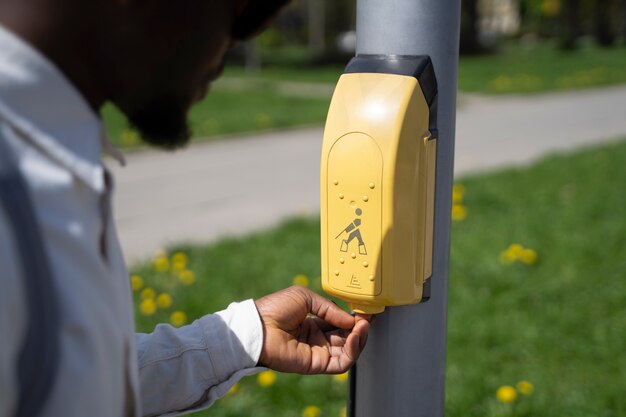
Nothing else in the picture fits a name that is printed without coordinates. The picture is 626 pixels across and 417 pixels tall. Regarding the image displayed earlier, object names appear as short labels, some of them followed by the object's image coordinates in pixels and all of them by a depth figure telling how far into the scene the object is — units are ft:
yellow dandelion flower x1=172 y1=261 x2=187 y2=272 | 13.58
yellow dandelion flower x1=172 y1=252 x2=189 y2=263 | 14.17
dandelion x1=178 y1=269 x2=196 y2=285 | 13.32
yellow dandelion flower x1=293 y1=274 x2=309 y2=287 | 12.58
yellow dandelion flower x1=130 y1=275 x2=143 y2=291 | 13.10
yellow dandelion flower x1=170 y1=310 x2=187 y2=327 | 11.43
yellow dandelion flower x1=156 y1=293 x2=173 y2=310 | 12.22
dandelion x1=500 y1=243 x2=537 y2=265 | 13.64
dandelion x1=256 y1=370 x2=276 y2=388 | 9.84
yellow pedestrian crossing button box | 4.24
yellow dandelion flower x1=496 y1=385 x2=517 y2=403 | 9.15
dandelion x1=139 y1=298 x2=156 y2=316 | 11.96
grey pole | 4.53
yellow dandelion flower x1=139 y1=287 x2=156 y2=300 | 12.59
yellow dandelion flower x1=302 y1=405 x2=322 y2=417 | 9.12
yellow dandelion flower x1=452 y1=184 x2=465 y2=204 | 18.10
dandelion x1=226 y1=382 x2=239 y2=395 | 9.77
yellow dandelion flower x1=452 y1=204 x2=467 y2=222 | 16.65
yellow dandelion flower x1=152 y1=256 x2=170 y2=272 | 13.78
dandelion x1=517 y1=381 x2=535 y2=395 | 9.26
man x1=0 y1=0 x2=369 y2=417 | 2.72
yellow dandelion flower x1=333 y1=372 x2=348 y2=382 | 9.91
